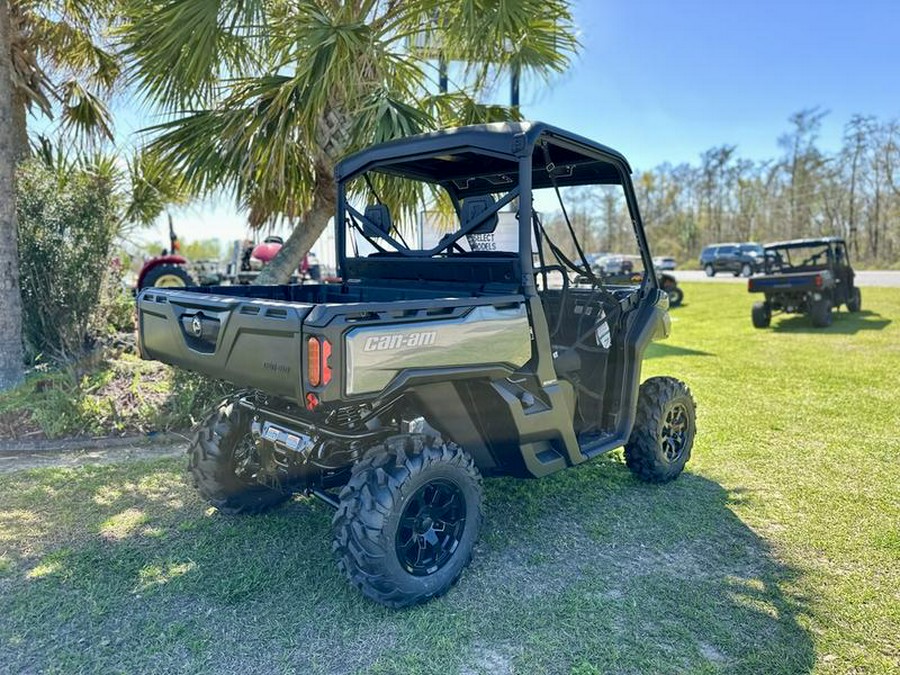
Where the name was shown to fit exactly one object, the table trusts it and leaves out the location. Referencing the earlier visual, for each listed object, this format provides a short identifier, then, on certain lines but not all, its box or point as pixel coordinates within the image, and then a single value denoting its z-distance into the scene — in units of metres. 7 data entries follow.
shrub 5.76
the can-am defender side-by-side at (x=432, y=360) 2.31
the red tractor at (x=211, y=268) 9.40
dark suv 30.70
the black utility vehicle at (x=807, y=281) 10.93
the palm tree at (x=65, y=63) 6.39
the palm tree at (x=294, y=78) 4.98
